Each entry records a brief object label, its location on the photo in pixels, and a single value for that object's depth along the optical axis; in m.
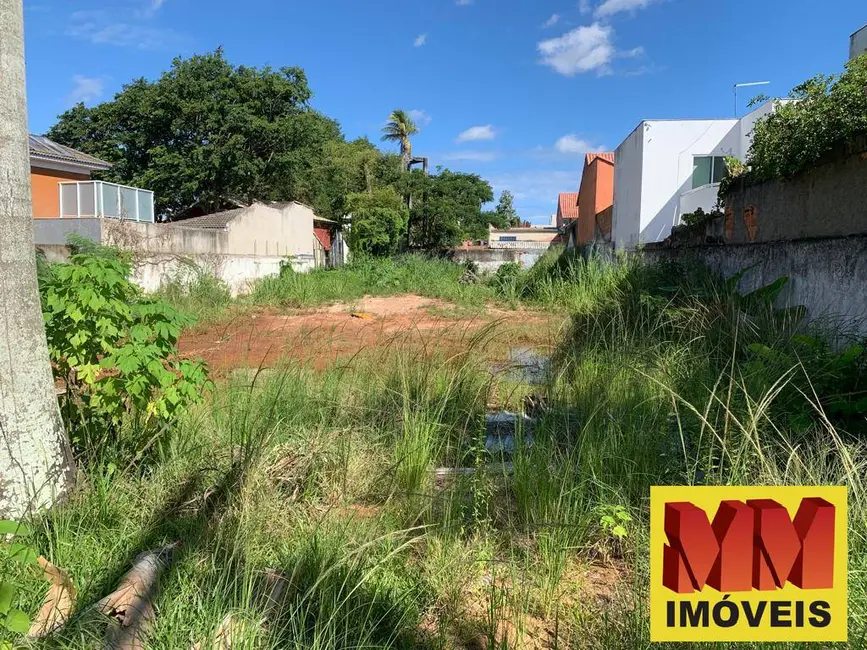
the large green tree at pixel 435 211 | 29.06
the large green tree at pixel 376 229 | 22.77
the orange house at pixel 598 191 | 19.34
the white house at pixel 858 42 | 9.62
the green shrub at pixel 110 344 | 2.39
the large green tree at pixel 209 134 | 22.42
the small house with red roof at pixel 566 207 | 38.67
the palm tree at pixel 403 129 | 34.84
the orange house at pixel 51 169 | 16.30
